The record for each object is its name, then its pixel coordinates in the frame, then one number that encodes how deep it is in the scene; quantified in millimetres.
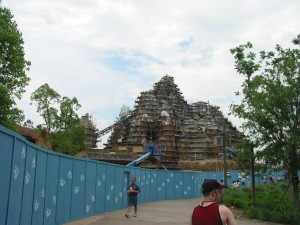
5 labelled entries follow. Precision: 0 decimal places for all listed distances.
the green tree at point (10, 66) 25828
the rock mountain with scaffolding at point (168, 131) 76938
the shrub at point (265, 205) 17031
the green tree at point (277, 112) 17484
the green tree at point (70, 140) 47469
